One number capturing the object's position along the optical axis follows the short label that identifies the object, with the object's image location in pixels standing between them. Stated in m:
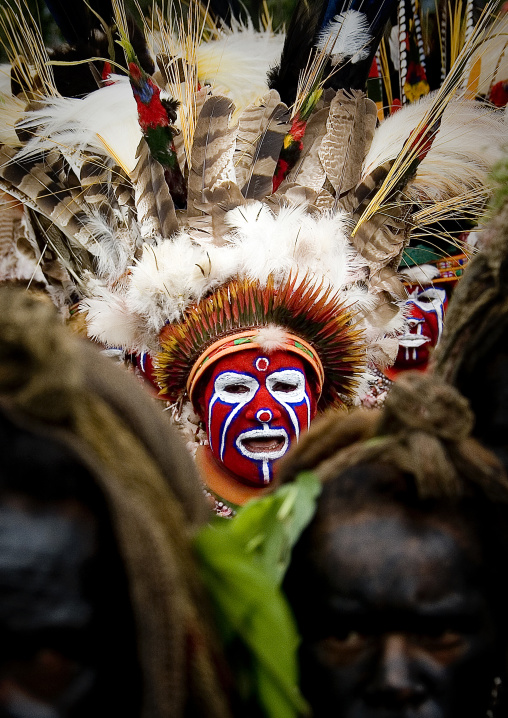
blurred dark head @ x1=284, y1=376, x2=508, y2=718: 1.38
